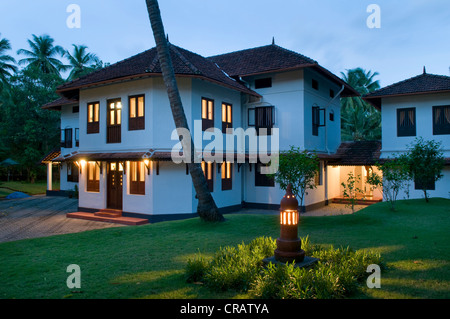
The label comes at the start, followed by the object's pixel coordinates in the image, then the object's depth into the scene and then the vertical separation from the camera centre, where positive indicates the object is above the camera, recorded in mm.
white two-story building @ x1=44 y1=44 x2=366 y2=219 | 14570 +2185
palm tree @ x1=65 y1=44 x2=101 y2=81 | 38281 +12330
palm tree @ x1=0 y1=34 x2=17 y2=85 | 26575 +8592
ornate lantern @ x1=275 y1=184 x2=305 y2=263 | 5508 -1159
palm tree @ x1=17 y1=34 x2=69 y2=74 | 38625 +13009
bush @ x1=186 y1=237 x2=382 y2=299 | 4422 -1560
